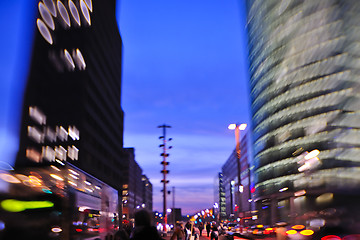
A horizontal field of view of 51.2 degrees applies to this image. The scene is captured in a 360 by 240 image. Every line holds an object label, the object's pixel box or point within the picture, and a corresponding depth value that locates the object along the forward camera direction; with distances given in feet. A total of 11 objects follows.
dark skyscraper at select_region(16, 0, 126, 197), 149.60
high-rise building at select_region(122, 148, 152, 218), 478.59
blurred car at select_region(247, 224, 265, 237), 118.87
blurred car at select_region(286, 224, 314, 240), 51.68
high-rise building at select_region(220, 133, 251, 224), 426.88
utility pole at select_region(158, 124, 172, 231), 130.00
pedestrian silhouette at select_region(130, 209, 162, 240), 15.48
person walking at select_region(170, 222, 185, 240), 30.43
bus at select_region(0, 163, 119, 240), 37.63
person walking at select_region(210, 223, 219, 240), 77.77
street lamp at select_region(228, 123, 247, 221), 92.11
